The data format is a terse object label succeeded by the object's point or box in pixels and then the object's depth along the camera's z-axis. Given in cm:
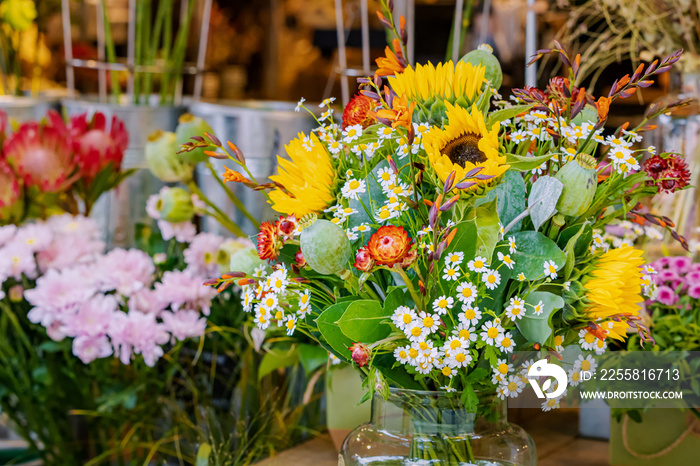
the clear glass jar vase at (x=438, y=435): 142
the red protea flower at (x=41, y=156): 195
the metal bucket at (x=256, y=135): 206
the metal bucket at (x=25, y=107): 243
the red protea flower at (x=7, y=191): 194
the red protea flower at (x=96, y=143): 200
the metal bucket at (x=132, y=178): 219
